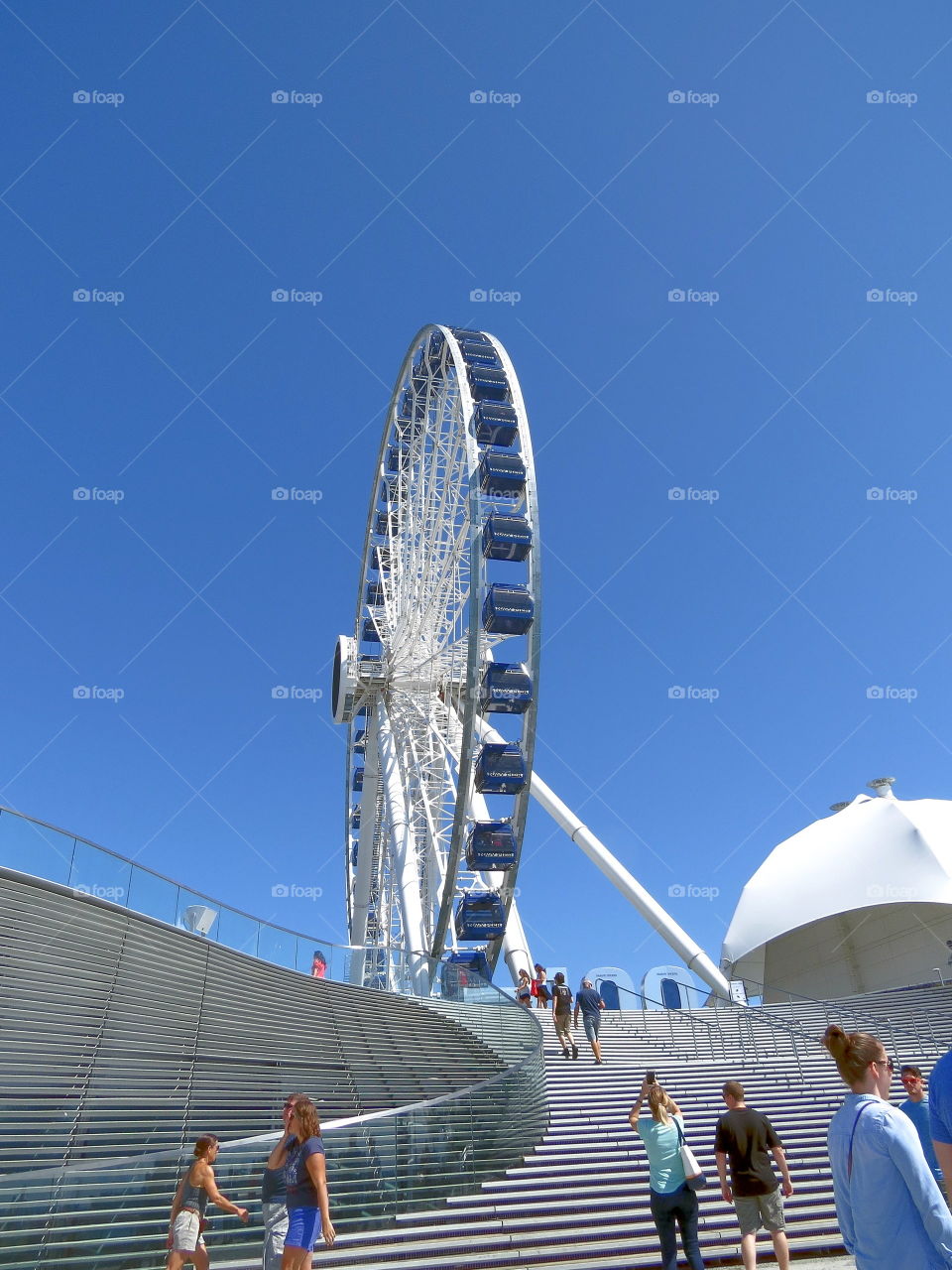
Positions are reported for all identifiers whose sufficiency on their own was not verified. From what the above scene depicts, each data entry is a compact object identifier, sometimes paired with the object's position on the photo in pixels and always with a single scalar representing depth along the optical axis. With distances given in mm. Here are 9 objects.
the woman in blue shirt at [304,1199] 4965
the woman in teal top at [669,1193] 5789
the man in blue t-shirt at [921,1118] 5219
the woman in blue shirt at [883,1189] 2863
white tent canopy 35156
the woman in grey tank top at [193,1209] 5660
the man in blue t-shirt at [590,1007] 13875
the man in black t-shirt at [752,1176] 5855
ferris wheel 22750
